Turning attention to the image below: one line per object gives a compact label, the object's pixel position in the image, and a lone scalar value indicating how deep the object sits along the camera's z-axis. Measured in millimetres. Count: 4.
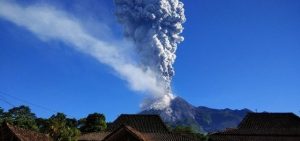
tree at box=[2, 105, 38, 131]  93450
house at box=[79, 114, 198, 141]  50250
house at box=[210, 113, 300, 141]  54312
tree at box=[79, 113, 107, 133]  97625
